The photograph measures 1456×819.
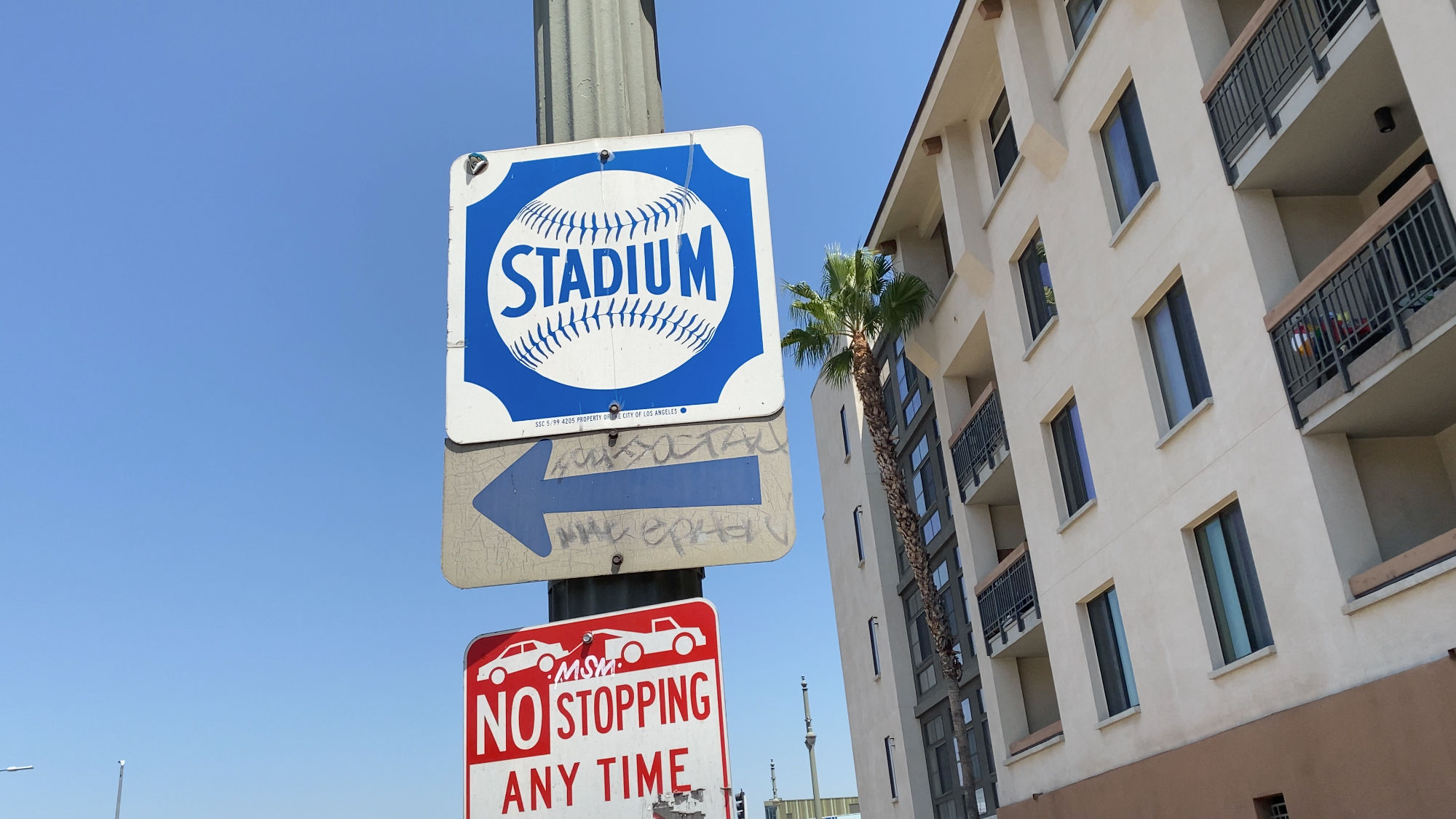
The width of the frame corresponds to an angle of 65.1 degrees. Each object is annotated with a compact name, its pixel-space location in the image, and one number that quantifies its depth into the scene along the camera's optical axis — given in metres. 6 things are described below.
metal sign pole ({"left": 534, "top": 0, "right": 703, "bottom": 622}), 3.50
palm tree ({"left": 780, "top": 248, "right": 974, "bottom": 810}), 22.92
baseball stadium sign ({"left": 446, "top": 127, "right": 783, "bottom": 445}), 2.88
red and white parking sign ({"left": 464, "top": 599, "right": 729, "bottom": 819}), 2.43
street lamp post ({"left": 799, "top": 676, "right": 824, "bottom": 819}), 40.84
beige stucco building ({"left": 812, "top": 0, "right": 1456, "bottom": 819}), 10.80
